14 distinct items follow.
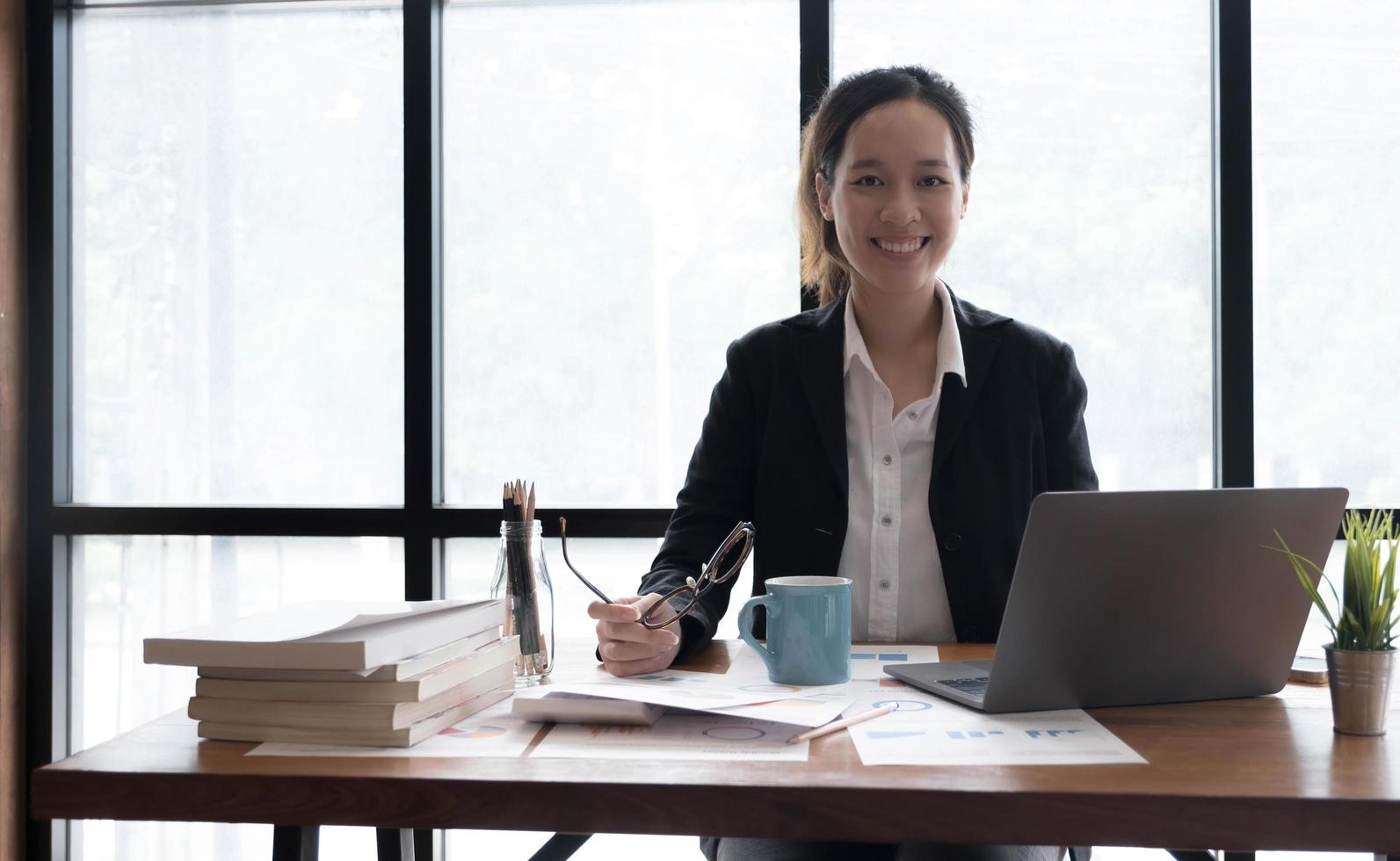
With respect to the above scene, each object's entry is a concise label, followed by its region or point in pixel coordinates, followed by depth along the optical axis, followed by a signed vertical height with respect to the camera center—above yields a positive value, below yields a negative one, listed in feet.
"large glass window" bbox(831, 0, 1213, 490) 7.32 +1.76
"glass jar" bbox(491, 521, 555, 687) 3.79 -0.52
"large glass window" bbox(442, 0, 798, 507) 7.64 +1.62
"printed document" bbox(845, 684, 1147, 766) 2.70 -0.78
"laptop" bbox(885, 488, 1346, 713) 2.94 -0.43
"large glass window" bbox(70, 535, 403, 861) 7.93 -1.14
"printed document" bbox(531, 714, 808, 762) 2.78 -0.79
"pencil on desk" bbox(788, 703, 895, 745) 2.91 -0.77
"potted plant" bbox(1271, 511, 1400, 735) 2.89 -0.53
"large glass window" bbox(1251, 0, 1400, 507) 7.18 +1.43
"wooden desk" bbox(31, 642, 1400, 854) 2.40 -0.81
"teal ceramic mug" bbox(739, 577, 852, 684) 3.50 -0.60
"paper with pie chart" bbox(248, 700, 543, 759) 2.84 -0.80
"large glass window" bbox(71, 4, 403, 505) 7.86 +1.45
